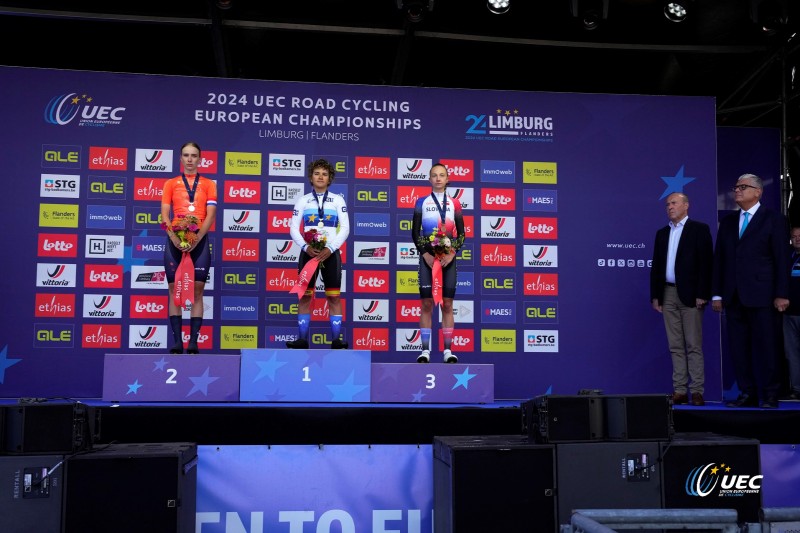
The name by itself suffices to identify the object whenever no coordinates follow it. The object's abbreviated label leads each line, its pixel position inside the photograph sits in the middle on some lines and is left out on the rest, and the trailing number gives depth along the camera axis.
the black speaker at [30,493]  3.55
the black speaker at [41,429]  3.65
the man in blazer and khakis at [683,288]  6.14
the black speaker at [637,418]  4.01
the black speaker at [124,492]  3.60
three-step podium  5.18
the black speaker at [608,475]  3.92
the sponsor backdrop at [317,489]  4.45
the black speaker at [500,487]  3.80
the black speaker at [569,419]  3.95
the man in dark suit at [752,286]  5.68
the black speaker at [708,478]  4.00
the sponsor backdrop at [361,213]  7.31
